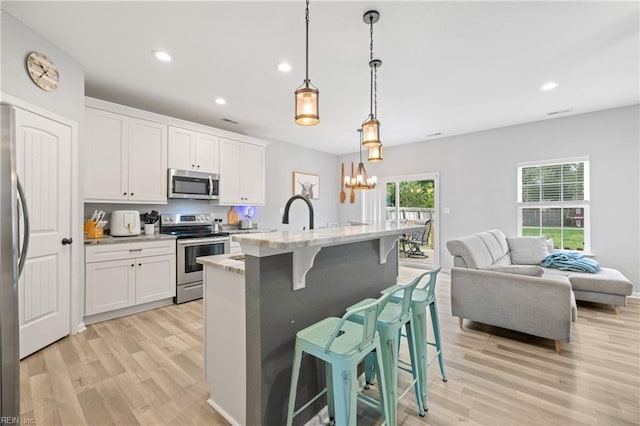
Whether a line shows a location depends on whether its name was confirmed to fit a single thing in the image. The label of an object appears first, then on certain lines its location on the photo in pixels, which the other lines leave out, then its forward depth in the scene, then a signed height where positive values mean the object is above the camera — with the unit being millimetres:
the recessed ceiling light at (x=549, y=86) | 3244 +1498
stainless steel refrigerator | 1121 -250
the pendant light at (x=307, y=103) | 1636 +643
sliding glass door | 5887 +103
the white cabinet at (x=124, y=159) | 3201 +651
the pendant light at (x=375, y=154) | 2627 +557
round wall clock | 2297 +1201
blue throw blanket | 3625 -662
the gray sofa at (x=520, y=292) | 2486 -807
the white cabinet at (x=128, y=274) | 3016 -730
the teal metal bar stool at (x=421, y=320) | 1781 -701
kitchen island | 1362 -544
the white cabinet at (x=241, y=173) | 4555 +667
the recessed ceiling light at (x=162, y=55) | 2574 +1463
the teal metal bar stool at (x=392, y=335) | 1485 -658
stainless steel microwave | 3875 +395
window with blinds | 4379 +181
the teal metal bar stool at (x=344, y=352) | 1197 -623
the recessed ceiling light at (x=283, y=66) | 2776 +1466
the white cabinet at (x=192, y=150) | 3918 +903
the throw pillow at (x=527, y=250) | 4090 -549
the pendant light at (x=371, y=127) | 2074 +656
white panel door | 2305 -150
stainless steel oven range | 3719 -486
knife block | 3271 -201
